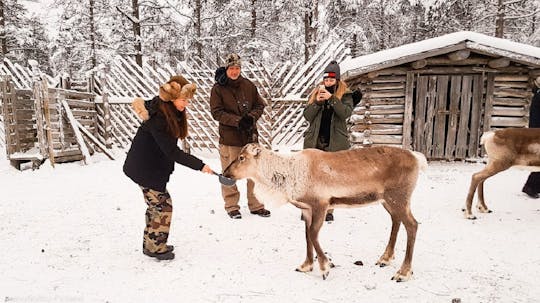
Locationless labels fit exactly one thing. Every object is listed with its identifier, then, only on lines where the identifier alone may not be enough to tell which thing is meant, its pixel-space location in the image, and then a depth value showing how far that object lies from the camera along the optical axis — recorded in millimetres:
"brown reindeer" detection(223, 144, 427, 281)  3197
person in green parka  4344
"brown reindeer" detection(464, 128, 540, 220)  4793
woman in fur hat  3371
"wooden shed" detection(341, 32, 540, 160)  8516
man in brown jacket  4754
